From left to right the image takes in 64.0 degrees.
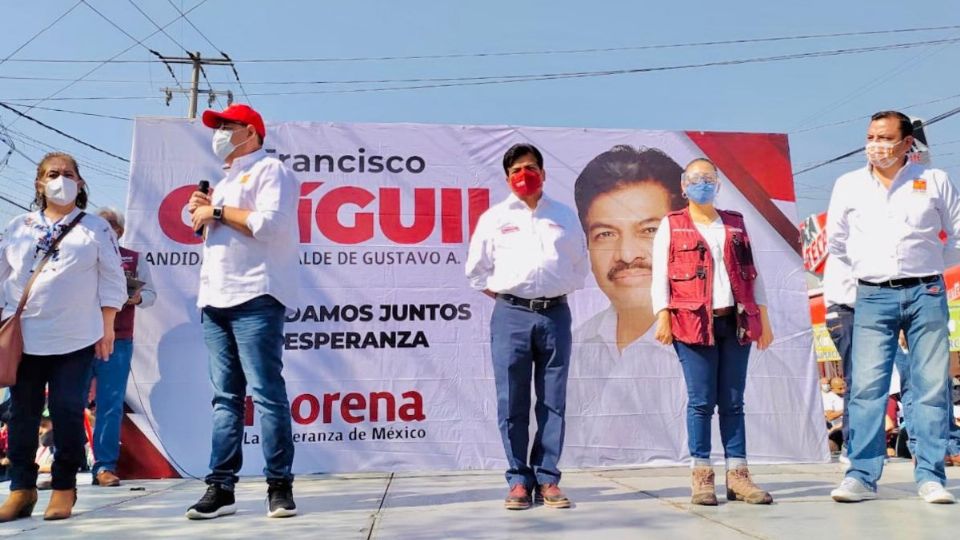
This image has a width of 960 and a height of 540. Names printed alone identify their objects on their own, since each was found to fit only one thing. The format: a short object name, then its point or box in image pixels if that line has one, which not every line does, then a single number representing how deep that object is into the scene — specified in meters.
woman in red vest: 3.28
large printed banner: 4.63
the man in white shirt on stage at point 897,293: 3.22
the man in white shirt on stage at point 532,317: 3.33
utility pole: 22.94
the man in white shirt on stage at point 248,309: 3.06
